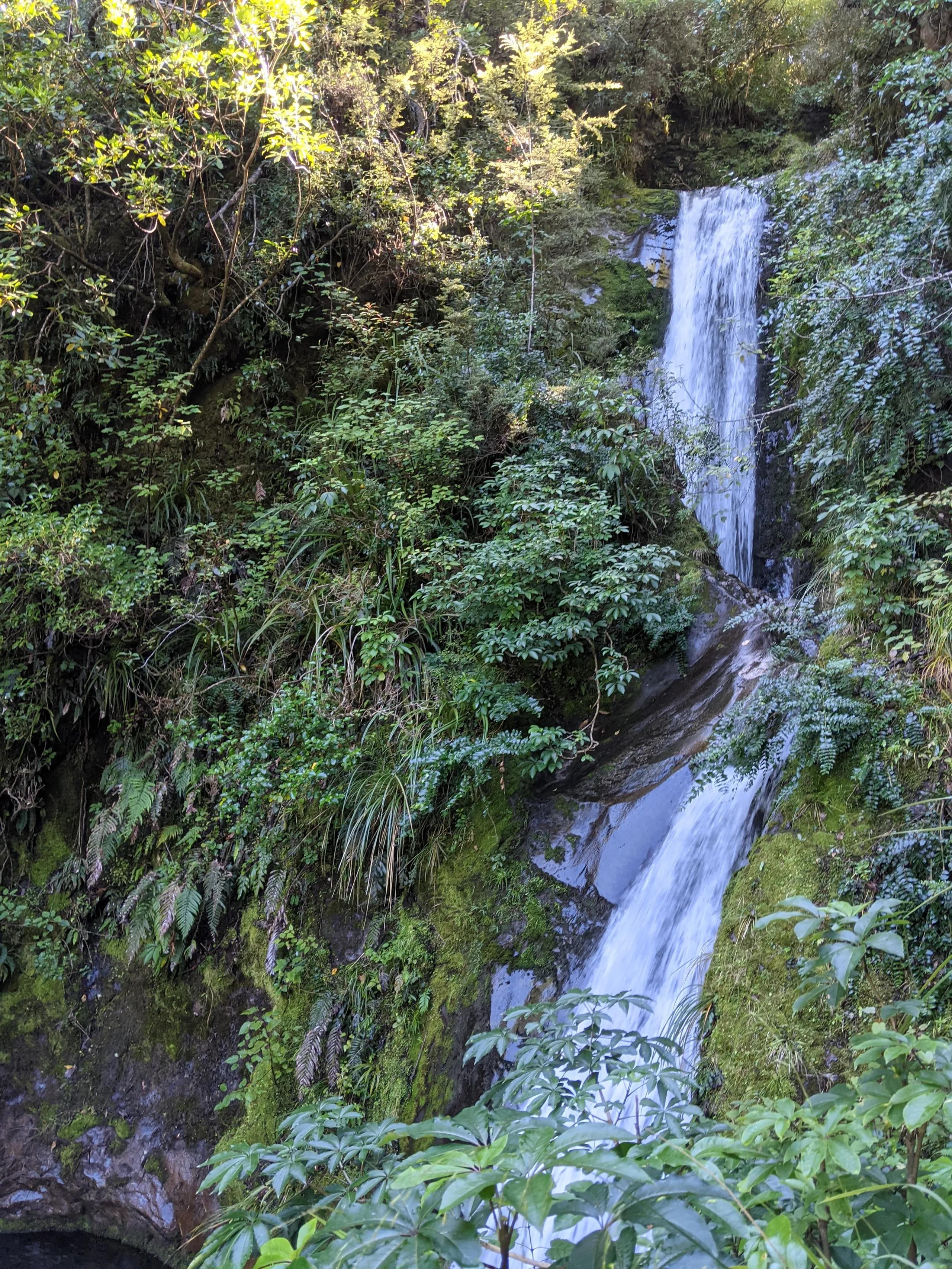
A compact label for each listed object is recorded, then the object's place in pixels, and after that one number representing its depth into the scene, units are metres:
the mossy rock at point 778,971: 2.89
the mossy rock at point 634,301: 8.61
